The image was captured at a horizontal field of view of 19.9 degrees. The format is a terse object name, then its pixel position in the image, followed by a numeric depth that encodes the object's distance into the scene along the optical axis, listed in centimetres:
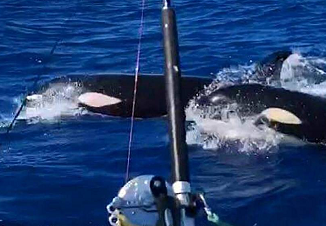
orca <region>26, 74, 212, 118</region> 1145
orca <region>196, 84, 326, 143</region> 1009
